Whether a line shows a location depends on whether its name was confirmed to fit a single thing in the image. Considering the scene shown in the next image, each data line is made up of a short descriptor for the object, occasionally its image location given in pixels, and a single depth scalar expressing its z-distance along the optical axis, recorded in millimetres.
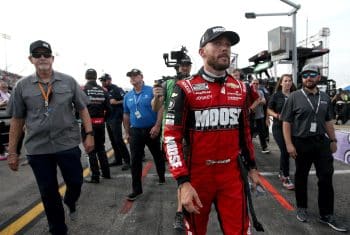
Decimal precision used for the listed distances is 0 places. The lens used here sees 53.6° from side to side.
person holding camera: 3996
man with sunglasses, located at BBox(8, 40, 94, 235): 3447
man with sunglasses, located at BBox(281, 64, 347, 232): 4035
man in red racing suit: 2385
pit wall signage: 7449
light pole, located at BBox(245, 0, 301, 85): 12261
